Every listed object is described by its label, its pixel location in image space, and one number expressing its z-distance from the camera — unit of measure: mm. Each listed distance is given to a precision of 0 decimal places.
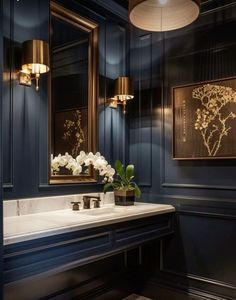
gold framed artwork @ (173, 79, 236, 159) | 2320
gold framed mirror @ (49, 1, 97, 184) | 2238
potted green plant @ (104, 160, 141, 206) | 2500
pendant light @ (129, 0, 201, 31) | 1758
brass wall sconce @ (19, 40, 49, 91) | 1895
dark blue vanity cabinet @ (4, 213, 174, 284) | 1390
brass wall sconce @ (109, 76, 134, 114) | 2629
